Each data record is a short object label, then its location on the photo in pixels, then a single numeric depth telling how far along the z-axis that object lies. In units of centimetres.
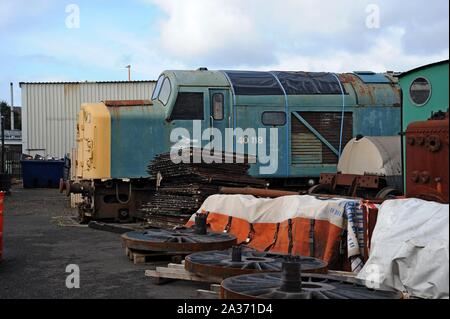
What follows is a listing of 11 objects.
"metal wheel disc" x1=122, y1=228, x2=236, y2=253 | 684
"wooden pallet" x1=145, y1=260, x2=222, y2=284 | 577
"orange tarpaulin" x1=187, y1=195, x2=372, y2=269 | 620
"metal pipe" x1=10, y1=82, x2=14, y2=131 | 4872
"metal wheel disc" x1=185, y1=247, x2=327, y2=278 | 529
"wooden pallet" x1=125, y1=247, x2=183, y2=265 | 730
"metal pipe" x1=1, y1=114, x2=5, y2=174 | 2711
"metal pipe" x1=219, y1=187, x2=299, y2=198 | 806
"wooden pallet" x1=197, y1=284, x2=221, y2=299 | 488
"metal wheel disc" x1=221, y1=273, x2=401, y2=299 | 410
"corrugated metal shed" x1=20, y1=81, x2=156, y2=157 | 2791
